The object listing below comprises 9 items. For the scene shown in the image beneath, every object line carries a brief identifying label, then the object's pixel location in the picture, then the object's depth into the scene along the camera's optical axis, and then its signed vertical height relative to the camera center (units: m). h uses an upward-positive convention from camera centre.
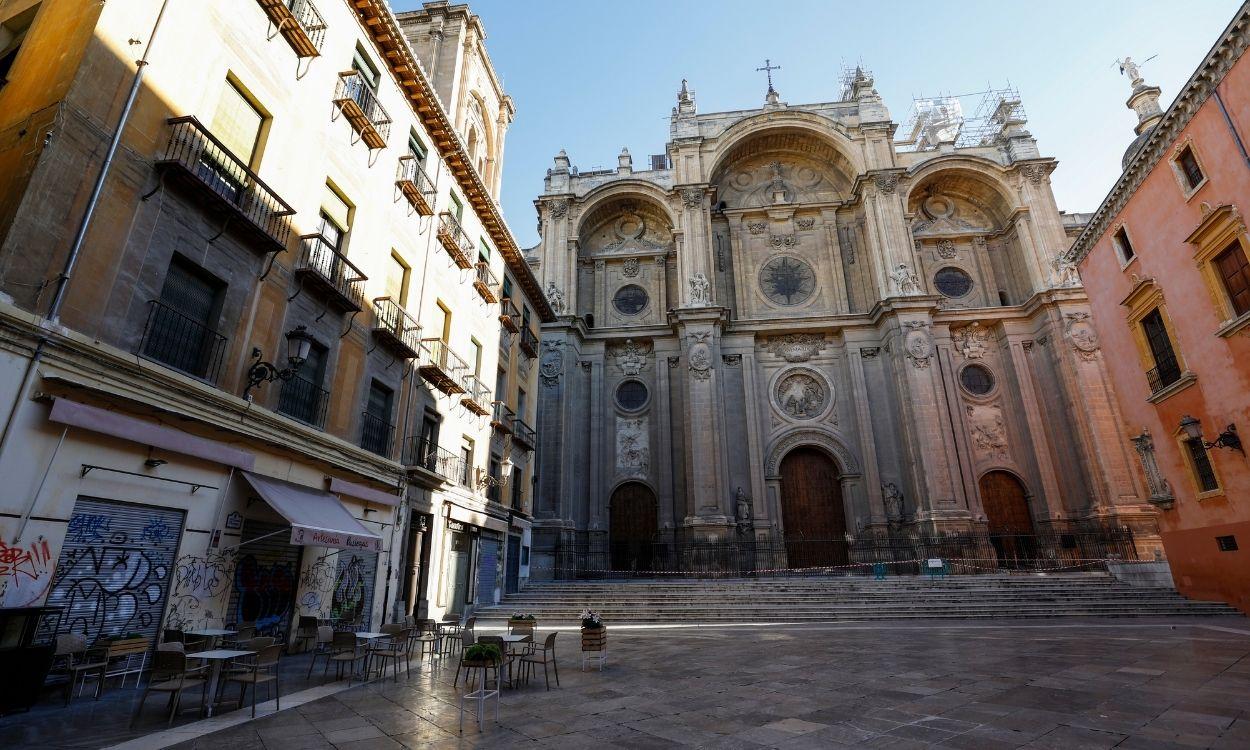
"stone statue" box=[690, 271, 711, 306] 28.23 +13.05
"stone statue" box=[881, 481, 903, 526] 24.95 +2.95
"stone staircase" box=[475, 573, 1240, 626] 15.33 -0.66
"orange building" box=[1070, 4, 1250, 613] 12.99 +6.31
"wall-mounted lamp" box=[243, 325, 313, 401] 9.77 +3.57
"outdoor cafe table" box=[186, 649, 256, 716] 5.95 -0.79
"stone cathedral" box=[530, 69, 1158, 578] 25.30 +10.35
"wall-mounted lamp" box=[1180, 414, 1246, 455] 13.34 +3.11
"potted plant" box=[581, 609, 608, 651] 8.45 -0.81
